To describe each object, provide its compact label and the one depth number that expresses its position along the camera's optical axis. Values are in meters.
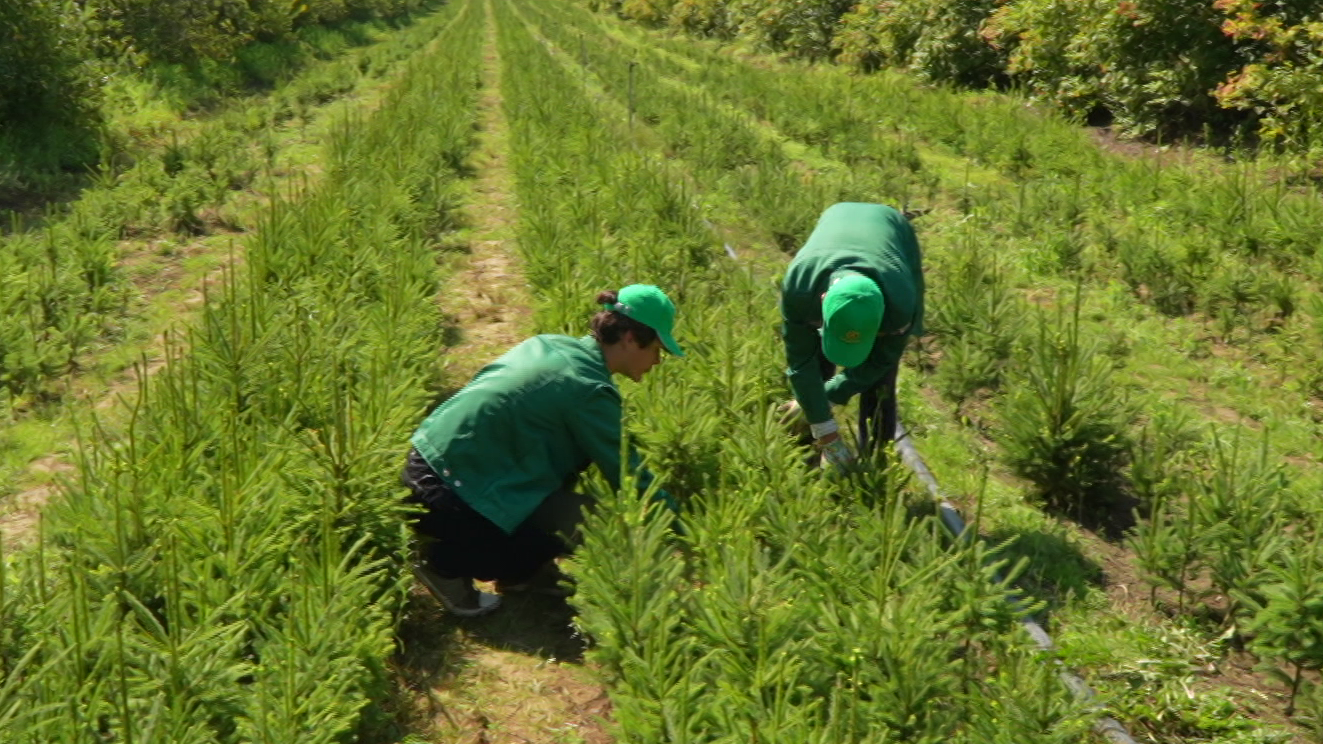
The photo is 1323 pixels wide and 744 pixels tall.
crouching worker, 3.82
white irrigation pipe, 3.21
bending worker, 3.82
